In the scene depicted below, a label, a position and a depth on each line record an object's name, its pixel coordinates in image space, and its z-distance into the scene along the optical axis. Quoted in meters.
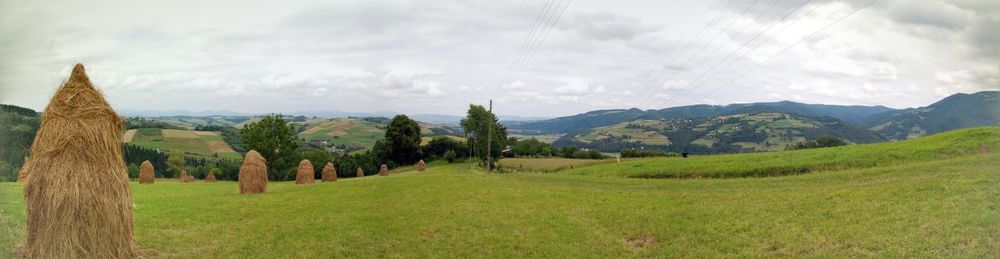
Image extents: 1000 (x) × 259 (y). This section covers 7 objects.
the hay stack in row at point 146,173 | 44.62
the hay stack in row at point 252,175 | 31.12
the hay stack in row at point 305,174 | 46.03
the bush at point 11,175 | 36.25
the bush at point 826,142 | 67.72
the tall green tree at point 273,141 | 71.50
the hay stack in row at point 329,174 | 51.06
